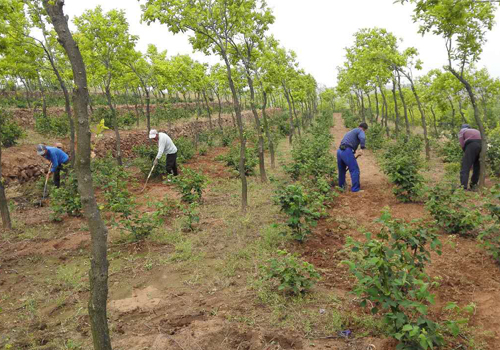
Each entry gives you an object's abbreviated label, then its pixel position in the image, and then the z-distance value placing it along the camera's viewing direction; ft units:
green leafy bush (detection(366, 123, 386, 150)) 49.41
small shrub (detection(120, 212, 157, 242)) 16.76
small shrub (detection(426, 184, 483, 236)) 15.12
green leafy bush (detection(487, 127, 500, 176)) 28.43
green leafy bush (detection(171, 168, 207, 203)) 21.79
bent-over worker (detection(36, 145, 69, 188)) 27.71
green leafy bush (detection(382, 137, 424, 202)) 20.53
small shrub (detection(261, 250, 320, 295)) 10.57
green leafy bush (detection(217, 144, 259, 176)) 33.27
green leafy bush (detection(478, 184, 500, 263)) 12.01
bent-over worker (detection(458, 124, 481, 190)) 23.18
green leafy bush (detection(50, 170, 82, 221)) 21.62
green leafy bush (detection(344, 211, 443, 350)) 6.98
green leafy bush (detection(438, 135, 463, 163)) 34.81
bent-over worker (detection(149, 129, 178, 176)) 27.48
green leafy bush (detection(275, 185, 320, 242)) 14.52
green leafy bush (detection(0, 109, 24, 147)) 37.04
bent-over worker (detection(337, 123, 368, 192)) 24.49
